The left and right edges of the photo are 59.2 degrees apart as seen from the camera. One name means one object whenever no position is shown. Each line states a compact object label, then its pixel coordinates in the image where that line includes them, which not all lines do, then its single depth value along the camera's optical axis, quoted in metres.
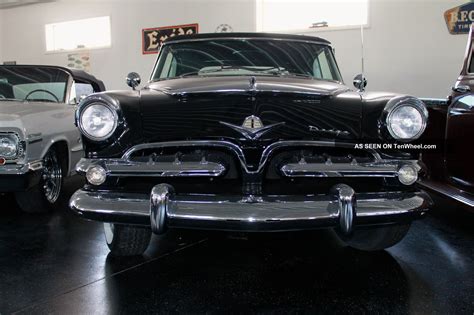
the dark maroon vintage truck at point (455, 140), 3.04
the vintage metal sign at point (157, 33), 8.88
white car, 3.33
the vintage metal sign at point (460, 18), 6.38
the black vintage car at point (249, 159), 1.98
